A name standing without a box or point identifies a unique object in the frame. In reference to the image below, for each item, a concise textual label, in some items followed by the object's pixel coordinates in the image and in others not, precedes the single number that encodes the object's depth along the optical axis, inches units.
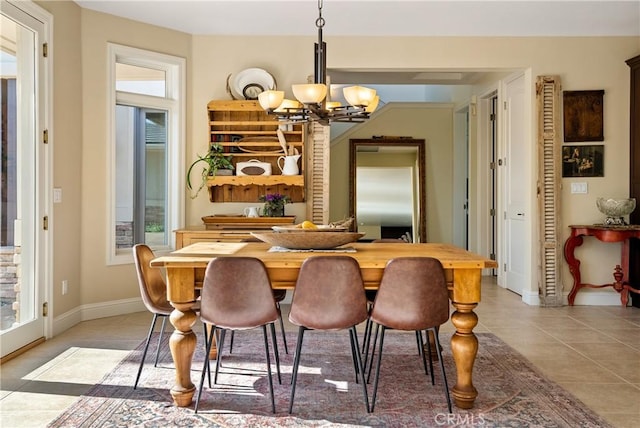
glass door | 143.9
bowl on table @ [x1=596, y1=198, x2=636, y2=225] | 203.6
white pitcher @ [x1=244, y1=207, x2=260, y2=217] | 205.2
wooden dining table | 106.9
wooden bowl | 121.2
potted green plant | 207.2
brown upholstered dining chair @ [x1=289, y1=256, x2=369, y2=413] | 104.3
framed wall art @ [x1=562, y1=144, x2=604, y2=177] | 214.7
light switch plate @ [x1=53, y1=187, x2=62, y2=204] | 167.6
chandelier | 126.5
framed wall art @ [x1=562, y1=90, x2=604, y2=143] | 213.8
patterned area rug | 103.0
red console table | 207.5
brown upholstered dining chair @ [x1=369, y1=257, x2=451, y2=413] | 104.8
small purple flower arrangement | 205.8
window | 198.2
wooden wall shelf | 207.0
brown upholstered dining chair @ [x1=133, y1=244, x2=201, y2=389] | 122.5
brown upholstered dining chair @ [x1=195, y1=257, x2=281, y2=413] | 105.2
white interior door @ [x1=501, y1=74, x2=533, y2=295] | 224.8
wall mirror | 357.1
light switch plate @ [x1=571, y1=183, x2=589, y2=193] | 215.8
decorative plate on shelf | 211.9
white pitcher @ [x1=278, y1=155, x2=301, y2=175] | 208.7
